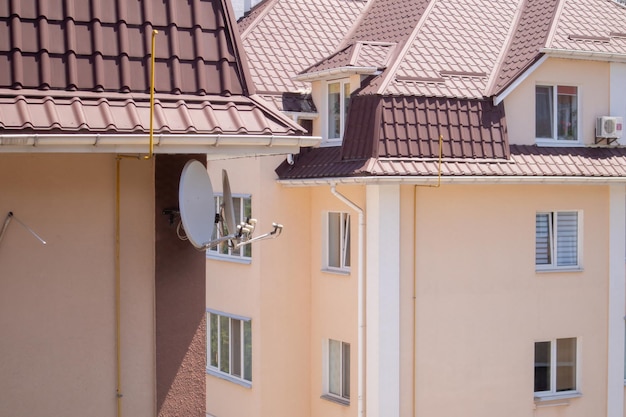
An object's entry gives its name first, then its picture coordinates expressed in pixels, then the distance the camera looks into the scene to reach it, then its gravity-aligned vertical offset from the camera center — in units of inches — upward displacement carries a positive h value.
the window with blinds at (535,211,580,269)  826.8 -39.4
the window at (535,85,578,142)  829.8 +63.2
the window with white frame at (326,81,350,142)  823.1 +67.6
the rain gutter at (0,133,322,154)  287.3 +14.4
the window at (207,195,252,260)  861.8 -19.2
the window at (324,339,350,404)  821.2 -145.1
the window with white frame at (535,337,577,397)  824.9 -140.7
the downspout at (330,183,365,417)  773.3 -93.2
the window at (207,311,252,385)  869.8 -134.9
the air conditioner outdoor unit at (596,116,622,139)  832.9 +51.1
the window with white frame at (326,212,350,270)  819.4 -40.3
